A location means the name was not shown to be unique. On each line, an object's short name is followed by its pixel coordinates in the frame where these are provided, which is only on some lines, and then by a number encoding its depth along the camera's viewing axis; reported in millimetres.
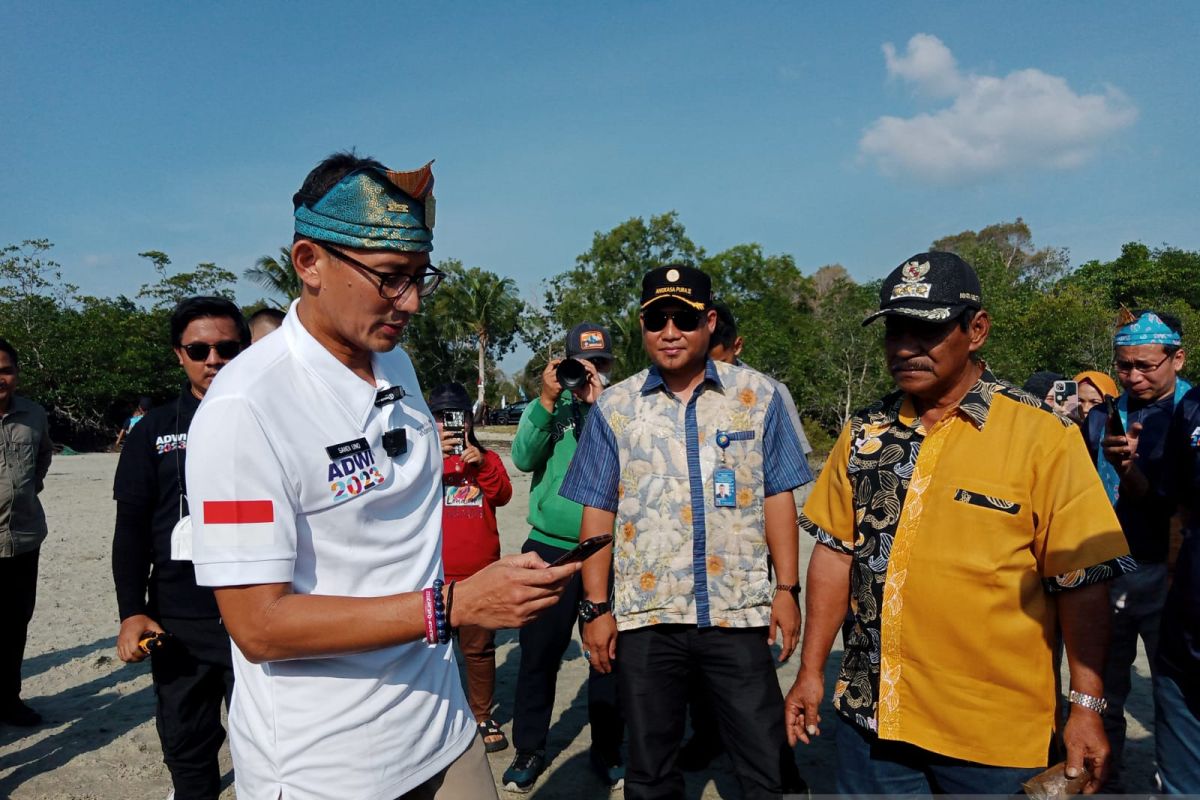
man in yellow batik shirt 2271
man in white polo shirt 1618
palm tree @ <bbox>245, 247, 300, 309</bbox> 35000
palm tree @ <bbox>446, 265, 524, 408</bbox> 43750
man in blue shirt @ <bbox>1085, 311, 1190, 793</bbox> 3979
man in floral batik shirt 3098
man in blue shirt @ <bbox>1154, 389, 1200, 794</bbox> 2650
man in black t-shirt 3188
